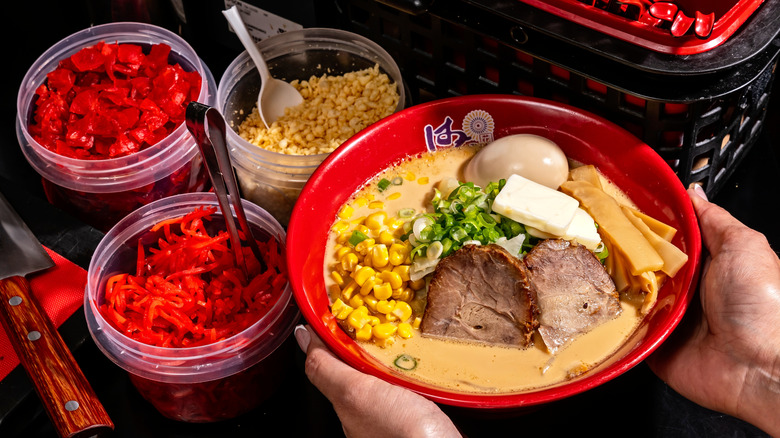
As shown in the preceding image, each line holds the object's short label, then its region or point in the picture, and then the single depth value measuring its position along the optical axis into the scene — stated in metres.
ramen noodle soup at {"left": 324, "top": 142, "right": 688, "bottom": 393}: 0.69
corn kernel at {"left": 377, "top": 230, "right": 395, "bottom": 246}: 0.73
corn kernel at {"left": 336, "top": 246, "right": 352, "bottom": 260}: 0.74
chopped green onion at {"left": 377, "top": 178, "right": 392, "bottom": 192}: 0.77
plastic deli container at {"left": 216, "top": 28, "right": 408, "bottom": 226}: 0.78
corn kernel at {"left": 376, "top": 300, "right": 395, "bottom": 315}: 0.71
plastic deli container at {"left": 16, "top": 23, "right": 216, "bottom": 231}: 0.78
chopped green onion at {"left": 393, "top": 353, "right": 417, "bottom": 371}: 0.70
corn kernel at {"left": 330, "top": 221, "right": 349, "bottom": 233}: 0.75
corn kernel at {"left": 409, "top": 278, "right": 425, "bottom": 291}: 0.72
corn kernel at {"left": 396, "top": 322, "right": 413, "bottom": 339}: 0.71
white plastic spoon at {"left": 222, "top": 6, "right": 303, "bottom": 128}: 0.82
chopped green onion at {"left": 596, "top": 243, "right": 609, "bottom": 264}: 0.72
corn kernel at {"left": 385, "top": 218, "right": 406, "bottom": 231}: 0.74
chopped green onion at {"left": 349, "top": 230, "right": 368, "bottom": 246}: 0.73
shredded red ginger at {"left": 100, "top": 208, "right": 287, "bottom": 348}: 0.72
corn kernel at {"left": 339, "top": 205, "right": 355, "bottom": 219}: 0.76
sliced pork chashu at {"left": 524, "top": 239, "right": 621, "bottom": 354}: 0.70
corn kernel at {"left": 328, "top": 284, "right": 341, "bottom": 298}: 0.73
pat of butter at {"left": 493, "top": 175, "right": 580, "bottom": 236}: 0.71
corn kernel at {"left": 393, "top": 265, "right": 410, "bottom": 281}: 0.72
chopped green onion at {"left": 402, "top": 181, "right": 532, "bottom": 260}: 0.72
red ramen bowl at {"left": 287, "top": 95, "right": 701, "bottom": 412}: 0.67
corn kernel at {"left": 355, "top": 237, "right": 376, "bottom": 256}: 0.73
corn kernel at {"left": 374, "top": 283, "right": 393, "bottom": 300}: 0.71
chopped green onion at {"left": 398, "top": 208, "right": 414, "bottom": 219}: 0.75
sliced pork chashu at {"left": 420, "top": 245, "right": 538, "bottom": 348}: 0.69
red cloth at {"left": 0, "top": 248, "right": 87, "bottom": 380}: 0.75
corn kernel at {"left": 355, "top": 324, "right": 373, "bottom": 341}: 0.70
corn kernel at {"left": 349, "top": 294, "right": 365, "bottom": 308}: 0.71
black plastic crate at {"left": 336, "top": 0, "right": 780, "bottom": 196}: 0.69
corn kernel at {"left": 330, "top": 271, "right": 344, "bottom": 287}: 0.73
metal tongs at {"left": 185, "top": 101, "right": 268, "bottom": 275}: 0.67
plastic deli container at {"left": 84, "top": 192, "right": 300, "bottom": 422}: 0.70
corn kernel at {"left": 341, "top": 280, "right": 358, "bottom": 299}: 0.72
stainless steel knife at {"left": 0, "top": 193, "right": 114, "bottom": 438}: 0.68
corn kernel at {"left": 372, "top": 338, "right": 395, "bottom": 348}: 0.70
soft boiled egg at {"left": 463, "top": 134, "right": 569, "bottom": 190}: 0.74
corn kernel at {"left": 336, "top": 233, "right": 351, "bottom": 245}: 0.75
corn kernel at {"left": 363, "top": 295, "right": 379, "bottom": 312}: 0.71
